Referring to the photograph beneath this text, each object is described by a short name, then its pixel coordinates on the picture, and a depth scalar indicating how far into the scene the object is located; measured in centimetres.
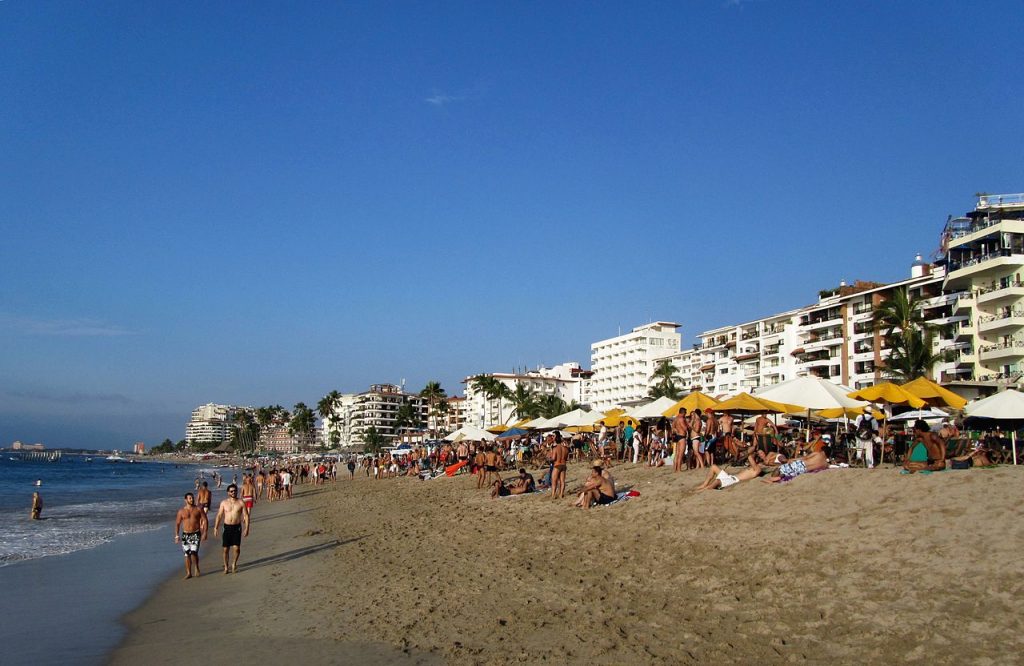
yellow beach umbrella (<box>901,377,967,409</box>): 1573
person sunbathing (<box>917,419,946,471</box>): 1152
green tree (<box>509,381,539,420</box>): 9312
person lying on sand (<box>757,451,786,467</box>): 1433
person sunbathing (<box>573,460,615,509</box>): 1424
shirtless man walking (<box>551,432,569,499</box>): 1636
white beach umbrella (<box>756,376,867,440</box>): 1597
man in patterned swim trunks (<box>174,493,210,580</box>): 1170
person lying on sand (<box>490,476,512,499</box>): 1855
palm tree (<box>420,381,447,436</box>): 11244
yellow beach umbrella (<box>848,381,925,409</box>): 1521
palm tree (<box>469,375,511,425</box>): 9742
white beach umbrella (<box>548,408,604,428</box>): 2863
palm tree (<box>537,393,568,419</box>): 9161
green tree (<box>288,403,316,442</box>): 15988
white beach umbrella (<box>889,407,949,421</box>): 1847
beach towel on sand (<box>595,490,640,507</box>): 1413
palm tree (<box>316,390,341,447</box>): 14325
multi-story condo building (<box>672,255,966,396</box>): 5106
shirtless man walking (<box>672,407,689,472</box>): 1683
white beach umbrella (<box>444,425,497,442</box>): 3600
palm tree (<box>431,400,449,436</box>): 11319
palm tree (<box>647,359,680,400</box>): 7619
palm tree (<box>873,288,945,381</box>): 4181
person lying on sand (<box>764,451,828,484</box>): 1244
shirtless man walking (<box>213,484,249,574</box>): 1196
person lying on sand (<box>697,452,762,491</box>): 1290
